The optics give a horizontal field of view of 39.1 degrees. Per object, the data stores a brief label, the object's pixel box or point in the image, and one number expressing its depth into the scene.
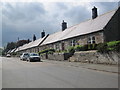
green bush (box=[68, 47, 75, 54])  27.16
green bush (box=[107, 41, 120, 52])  16.00
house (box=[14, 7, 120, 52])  26.00
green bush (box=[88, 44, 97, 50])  22.14
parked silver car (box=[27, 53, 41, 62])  30.11
